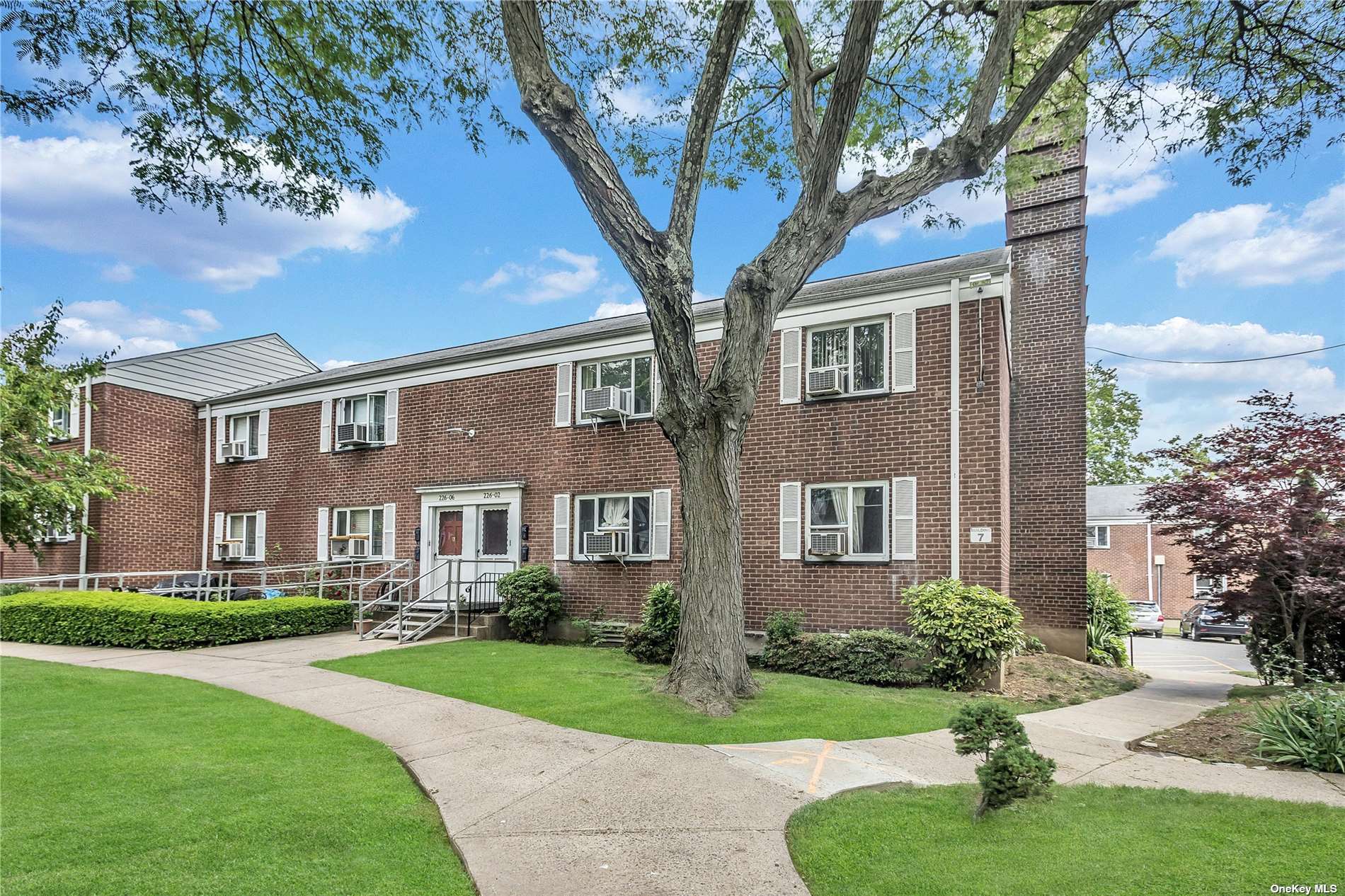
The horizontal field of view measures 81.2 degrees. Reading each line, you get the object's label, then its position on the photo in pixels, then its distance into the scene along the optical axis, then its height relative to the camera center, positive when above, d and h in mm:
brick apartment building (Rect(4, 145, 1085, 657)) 12008 +814
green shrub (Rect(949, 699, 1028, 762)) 5199 -1533
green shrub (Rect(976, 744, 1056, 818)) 4906 -1746
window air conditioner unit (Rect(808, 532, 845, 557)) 12359 -740
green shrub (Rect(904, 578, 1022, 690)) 10430 -1797
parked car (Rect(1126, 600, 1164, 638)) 28297 -4375
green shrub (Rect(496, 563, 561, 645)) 14227 -1934
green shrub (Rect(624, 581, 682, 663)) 11891 -2065
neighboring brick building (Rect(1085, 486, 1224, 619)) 36219 -2578
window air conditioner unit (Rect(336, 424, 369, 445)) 17859 +1363
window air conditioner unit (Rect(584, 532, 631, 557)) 14352 -892
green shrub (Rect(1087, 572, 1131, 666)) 15023 -2464
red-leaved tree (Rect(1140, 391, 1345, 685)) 10125 -223
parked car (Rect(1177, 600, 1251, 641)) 25881 -4289
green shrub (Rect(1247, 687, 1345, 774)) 6324 -1948
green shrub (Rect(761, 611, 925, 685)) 10766 -2253
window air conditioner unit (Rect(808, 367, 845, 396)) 12703 +1895
